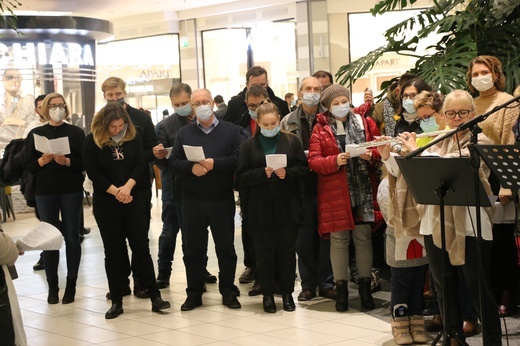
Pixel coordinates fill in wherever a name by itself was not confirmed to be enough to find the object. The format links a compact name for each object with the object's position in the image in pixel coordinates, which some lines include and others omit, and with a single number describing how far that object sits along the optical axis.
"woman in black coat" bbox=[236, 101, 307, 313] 6.89
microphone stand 4.27
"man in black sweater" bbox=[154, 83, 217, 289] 7.91
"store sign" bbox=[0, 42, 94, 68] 16.48
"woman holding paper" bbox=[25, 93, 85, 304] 7.62
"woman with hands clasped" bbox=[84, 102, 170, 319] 7.02
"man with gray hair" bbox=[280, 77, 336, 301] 7.34
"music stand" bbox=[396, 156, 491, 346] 4.51
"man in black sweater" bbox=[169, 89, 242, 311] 7.12
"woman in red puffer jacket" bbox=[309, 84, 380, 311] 6.79
